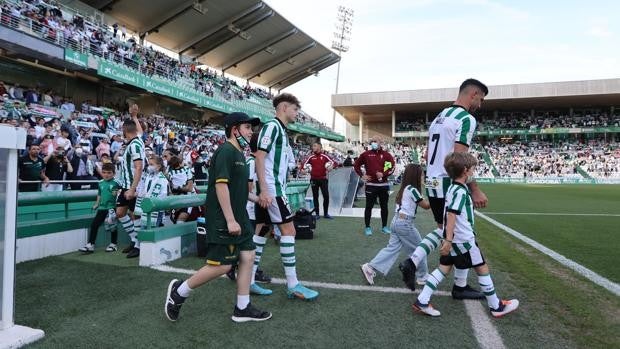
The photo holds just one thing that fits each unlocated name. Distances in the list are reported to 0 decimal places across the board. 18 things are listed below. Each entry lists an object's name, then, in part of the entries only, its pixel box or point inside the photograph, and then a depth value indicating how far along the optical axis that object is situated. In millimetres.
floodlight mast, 58531
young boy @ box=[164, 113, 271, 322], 3299
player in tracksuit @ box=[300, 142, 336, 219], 10406
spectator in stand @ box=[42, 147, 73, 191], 8759
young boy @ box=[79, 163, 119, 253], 5922
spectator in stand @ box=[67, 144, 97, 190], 9703
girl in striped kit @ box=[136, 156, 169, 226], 6477
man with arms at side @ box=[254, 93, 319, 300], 4023
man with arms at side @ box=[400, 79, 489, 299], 3871
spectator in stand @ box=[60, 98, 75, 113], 16323
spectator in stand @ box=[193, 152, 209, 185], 12772
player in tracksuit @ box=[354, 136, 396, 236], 8281
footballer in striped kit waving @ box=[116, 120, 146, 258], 5781
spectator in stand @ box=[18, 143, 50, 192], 7973
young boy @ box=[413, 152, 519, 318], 3545
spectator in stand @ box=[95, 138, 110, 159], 11616
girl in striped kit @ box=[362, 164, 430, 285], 4617
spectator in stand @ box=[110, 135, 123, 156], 12578
